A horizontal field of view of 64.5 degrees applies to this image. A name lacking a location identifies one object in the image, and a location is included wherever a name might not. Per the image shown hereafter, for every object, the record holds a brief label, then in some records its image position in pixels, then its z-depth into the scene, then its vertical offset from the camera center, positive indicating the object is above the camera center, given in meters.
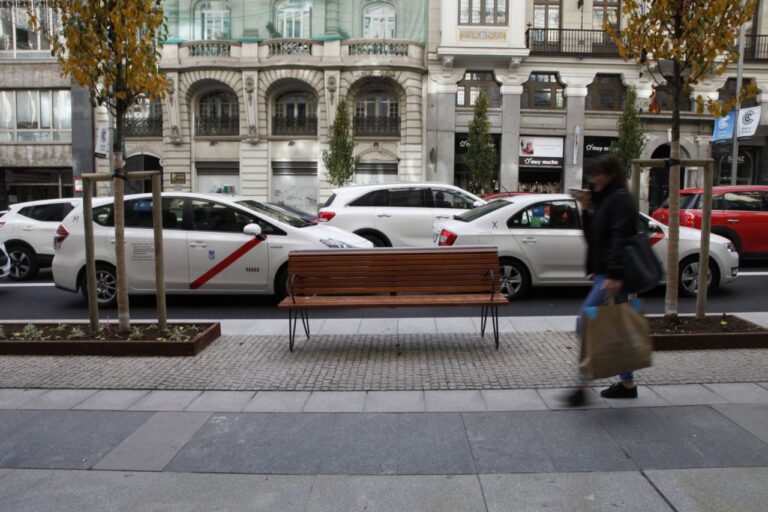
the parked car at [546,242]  9.07 -0.75
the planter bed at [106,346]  6.20 -1.61
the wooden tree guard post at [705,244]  6.54 -0.55
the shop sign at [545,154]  29.25 +1.81
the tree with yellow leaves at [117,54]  6.22 +1.41
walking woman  4.32 -0.25
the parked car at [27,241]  12.53 -1.09
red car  12.50 -0.48
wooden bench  6.44 -0.88
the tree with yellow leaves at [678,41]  6.38 +1.64
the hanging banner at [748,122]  21.45 +2.56
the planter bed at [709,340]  6.13 -1.47
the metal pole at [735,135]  21.55 +2.05
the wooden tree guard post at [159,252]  6.51 -0.67
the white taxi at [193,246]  8.65 -0.81
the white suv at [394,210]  12.09 -0.38
